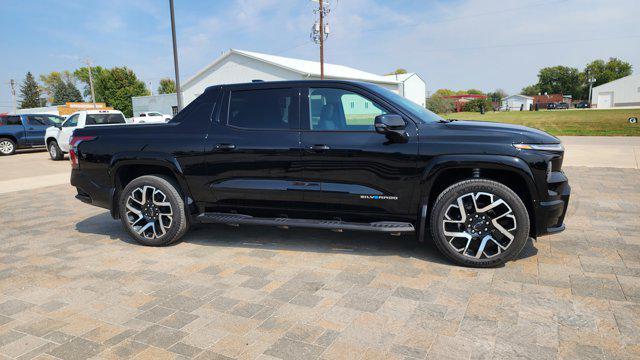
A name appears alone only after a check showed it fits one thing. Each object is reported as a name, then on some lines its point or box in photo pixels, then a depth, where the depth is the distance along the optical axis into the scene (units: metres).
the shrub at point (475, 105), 85.56
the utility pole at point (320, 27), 28.98
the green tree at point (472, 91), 159.85
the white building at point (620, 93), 80.00
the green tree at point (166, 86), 92.58
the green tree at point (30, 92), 94.19
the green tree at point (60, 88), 96.62
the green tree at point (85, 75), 98.50
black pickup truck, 3.61
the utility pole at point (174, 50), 14.53
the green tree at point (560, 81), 119.88
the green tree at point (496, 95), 112.28
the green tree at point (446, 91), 148.41
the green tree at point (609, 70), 112.12
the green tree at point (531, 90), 137.59
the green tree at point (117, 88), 65.19
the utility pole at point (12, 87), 81.00
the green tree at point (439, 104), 66.25
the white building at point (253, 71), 34.19
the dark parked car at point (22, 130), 18.00
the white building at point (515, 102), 113.50
